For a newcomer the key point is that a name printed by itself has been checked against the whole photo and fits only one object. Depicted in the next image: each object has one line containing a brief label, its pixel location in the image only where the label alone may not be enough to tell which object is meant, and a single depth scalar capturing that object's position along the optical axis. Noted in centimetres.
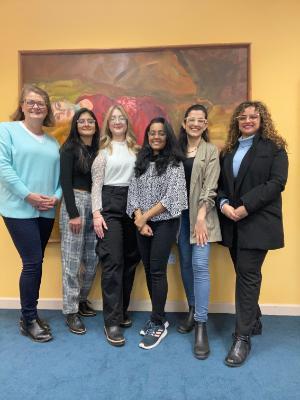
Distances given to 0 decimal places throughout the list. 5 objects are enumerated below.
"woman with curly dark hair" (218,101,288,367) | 187
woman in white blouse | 214
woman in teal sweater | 209
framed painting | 246
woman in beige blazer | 205
